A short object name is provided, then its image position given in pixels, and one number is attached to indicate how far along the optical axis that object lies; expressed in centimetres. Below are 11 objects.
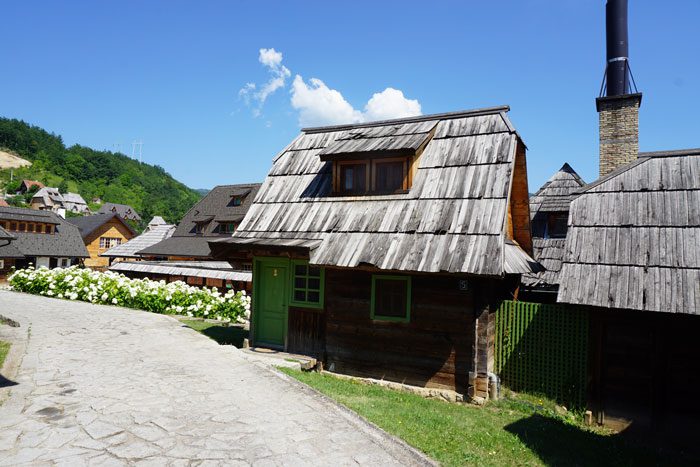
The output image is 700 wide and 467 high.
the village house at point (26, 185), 11519
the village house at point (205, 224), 3969
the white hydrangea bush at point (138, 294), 1736
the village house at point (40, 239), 4059
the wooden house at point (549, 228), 1596
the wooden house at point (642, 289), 777
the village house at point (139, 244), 4500
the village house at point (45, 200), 10244
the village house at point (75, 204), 11512
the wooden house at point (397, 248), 932
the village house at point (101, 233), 5519
